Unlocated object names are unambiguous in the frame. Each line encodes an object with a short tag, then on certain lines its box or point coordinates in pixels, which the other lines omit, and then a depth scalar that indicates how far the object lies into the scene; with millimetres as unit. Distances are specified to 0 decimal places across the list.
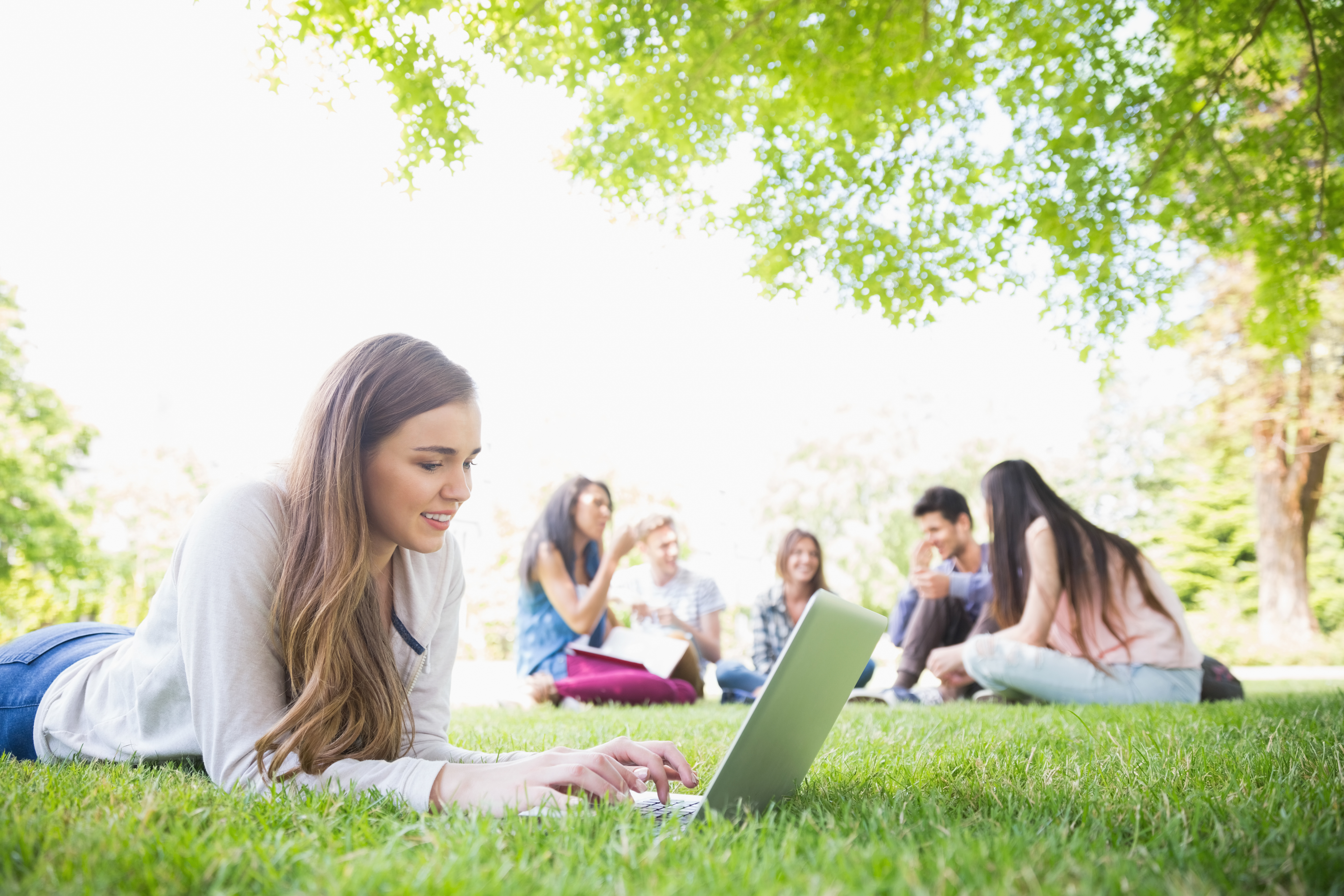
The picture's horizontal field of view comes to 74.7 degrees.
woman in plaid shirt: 7562
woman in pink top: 4973
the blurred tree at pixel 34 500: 17203
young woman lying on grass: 1736
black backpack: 5590
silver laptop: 1416
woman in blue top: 6152
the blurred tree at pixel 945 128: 5055
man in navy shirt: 6516
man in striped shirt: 7477
